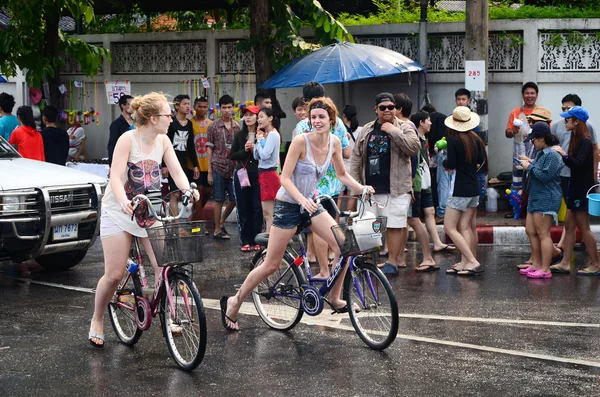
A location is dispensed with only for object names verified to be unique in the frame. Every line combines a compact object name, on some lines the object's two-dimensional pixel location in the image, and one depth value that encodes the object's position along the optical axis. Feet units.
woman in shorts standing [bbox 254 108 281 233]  38.40
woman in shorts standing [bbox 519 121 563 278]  34.91
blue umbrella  47.42
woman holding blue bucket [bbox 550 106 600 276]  35.68
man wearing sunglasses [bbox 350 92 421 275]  34.86
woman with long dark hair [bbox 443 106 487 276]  35.65
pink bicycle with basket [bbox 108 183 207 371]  22.41
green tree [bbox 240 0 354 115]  53.47
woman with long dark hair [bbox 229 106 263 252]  41.06
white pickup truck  33.73
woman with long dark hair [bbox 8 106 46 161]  42.37
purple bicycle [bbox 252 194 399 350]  24.25
